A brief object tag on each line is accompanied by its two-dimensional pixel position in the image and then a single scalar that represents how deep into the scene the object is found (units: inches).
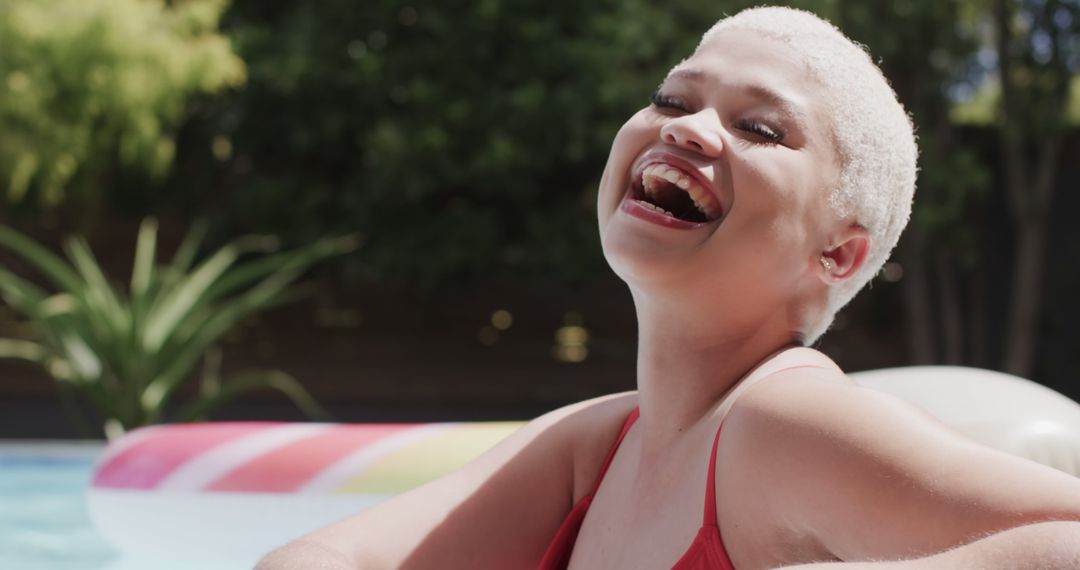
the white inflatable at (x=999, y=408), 84.5
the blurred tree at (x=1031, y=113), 371.6
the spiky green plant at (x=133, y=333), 205.2
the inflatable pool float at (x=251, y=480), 133.9
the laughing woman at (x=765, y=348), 33.3
